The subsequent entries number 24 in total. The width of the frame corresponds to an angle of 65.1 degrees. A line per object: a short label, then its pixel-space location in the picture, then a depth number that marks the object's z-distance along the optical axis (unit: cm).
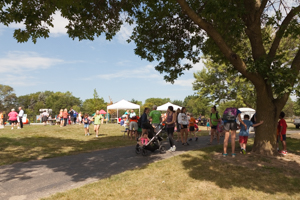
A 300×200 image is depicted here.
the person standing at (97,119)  1463
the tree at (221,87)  3119
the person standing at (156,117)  1058
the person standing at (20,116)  1956
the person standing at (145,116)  995
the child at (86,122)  1528
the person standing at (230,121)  775
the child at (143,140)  847
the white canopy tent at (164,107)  2961
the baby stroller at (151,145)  855
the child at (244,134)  819
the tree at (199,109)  6931
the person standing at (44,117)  2570
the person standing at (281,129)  867
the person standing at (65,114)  2299
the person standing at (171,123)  931
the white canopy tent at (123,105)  3092
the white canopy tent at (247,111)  2638
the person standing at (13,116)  1912
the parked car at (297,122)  3269
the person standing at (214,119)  1172
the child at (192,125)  1384
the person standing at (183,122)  1146
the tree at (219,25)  700
